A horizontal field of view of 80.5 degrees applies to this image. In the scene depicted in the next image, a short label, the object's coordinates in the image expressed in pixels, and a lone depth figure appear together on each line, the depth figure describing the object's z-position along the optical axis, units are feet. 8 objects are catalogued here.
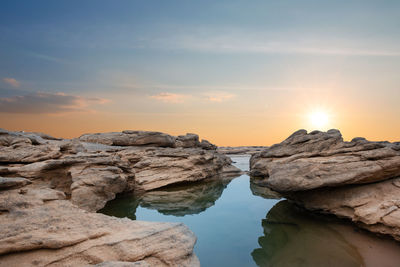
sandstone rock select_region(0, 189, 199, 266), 18.43
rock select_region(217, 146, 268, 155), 392.31
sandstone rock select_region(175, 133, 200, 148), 108.82
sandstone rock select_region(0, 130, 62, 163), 42.09
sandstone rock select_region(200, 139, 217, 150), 139.19
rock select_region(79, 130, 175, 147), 78.74
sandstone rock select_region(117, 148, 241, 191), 64.85
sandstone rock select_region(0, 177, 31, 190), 27.17
